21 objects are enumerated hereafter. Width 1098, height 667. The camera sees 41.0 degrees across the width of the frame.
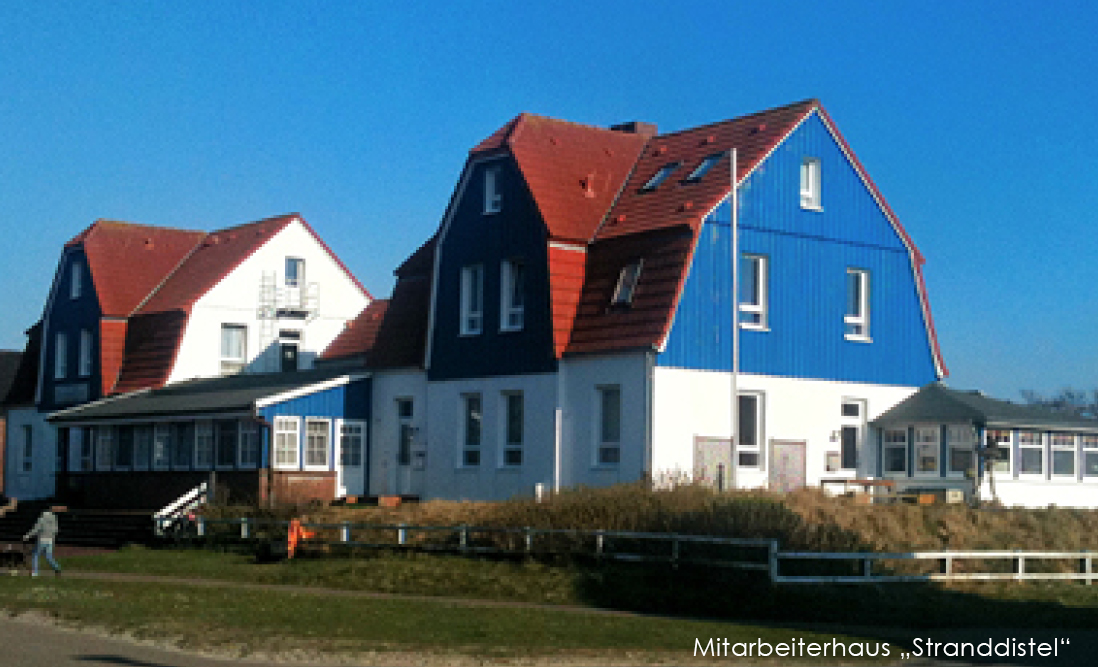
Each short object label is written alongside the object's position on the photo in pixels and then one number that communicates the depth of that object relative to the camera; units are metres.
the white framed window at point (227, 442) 40.00
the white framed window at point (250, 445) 39.22
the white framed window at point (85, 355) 51.81
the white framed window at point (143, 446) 43.62
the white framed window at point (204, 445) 40.88
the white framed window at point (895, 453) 35.97
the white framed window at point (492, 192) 37.69
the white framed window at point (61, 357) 53.16
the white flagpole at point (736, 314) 32.16
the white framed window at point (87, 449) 47.43
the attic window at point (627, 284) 34.16
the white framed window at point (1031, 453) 35.28
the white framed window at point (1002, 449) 34.59
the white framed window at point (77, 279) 53.12
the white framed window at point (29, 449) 54.78
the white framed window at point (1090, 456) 36.75
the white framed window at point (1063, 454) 36.12
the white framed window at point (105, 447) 45.41
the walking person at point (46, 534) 28.55
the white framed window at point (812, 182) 36.25
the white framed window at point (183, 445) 41.84
